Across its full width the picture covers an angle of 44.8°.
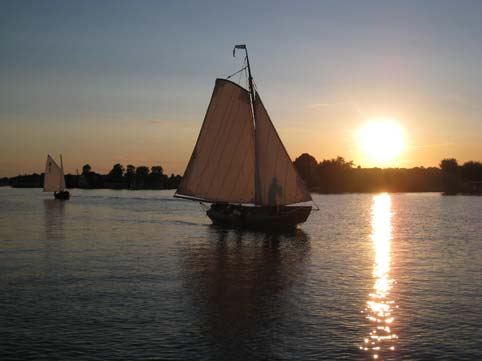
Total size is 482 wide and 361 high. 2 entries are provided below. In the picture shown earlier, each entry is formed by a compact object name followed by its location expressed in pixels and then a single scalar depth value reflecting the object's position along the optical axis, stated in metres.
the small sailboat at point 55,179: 137.50
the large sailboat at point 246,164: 56.56
